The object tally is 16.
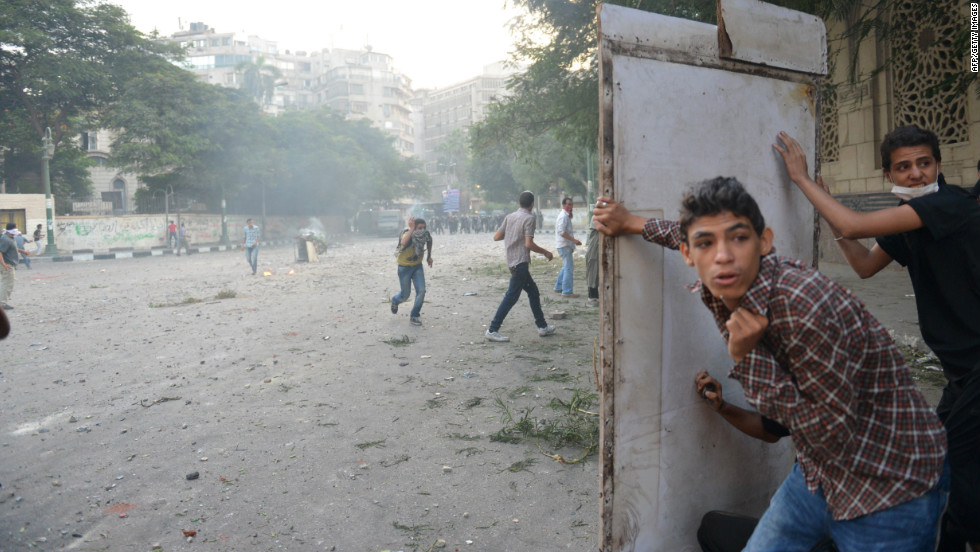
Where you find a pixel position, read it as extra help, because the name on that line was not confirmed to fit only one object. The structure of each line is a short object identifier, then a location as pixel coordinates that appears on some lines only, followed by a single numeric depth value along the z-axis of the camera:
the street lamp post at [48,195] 24.39
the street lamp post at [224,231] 34.21
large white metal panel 2.15
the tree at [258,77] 58.31
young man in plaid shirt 1.43
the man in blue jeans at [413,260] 8.88
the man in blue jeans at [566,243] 10.68
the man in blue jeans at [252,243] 16.55
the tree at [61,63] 26.55
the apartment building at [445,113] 101.00
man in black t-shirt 1.86
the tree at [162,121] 28.58
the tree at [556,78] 8.72
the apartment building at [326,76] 82.19
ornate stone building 7.36
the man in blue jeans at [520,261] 7.52
